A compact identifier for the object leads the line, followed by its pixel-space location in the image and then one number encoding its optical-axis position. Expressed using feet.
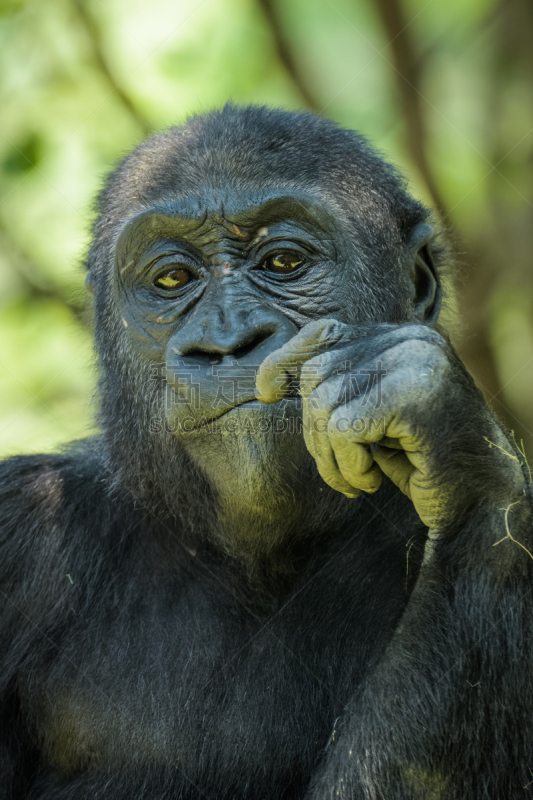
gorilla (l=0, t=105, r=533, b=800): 18.07
